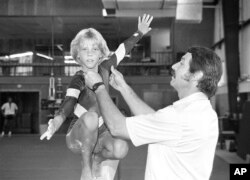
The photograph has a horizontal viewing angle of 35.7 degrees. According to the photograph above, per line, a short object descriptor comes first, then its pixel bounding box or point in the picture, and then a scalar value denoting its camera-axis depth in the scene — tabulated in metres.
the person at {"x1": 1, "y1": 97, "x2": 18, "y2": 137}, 15.73
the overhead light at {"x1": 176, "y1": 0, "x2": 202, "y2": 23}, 10.81
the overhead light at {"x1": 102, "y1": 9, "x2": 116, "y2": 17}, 15.65
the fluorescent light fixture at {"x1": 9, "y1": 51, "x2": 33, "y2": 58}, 19.71
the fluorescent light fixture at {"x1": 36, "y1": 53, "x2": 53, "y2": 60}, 20.02
